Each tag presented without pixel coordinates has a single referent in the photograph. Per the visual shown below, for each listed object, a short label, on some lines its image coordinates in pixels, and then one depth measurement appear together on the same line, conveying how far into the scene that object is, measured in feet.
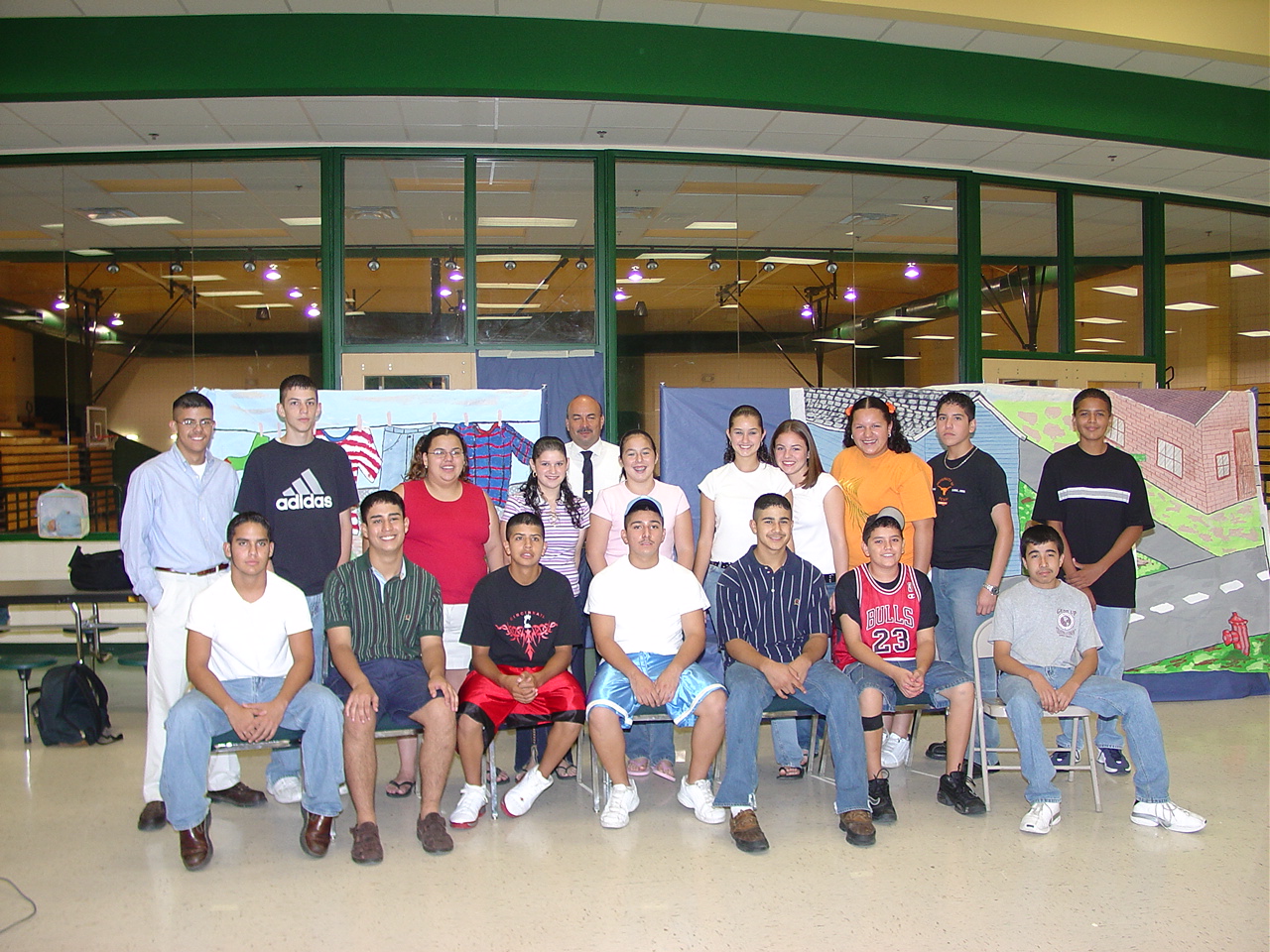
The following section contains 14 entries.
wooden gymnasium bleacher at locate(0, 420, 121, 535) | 21.54
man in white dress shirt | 14.47
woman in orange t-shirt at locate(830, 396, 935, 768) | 13.44
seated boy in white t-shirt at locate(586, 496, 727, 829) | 11.80
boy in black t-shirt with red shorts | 11.70
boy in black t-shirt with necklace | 14.05
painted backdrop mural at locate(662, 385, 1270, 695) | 17.46
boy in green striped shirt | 11.21
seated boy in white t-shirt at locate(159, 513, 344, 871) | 10.50
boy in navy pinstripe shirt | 11.40
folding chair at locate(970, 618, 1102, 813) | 12.10
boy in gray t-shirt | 11.64
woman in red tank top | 12.94
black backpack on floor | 15.46
